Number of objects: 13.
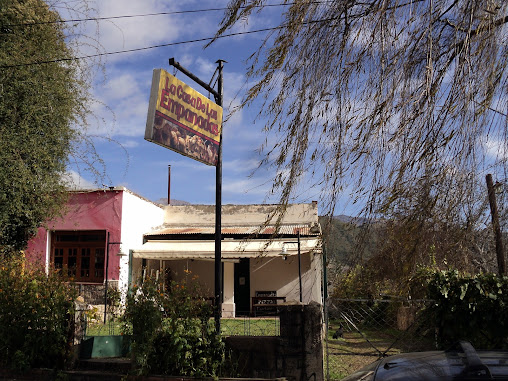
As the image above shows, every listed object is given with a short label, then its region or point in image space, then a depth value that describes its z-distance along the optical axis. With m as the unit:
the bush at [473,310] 7.25
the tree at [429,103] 3.20
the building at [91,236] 18.73
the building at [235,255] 18.93
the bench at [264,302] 18.61
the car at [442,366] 2.73
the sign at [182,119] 6.65
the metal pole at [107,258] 17.86
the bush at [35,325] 7.71
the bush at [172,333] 6.88
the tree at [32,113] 13.62
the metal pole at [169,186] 30.38
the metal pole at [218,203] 8.09
